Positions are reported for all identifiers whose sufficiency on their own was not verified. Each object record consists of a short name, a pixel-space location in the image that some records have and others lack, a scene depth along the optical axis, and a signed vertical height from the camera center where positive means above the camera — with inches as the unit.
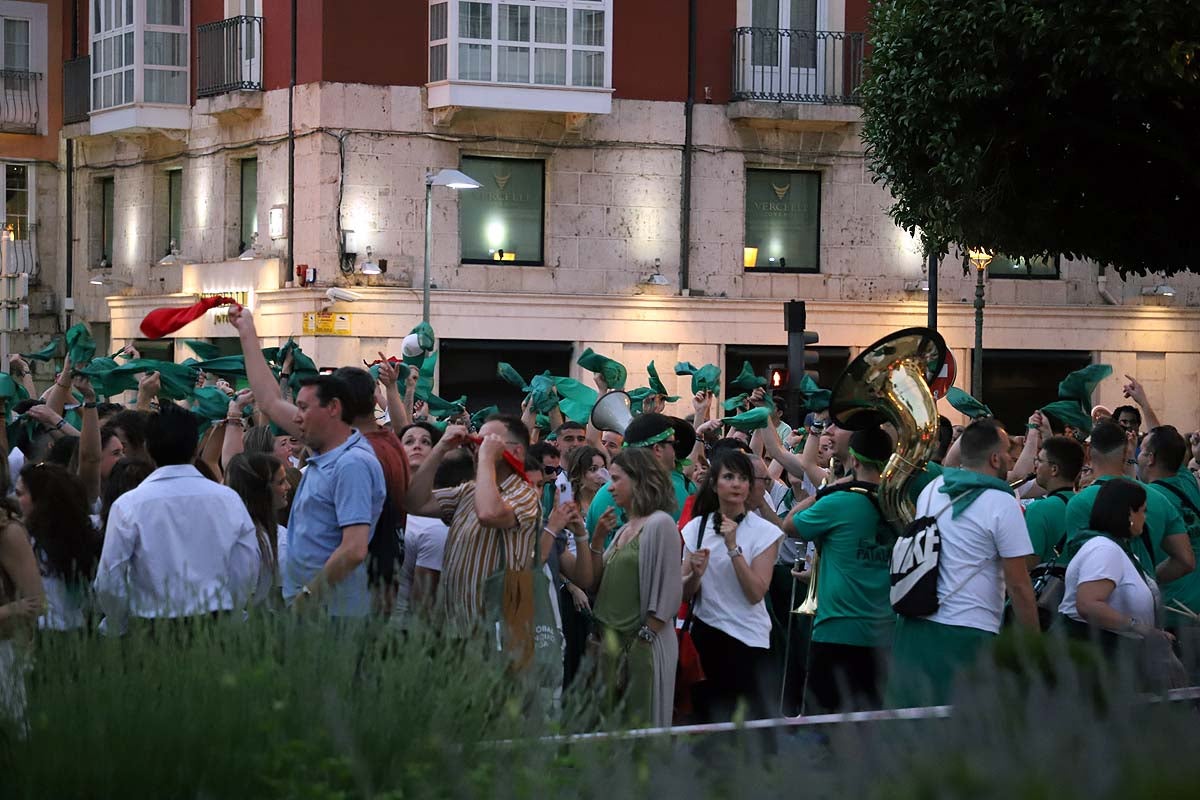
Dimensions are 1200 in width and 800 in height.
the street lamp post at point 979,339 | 1468.9 -67.0
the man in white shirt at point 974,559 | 459.4 -52.5
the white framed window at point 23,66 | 2075.2 +89.9
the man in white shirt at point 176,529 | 415.9 -45.4
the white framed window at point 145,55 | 1898.1 +90.4
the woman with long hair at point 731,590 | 517.0 -65.2
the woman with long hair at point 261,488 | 475.8 -44.9
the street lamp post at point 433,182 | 1450.2 +9.2
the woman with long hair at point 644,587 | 481.6 -60.5
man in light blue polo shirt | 421.9 -41.8
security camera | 1667.9 -51.4
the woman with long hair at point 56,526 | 429.5 -46.3
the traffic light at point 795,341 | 1251.2 -54.6
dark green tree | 909.5 +24.4
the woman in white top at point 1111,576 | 491.5 -58.9
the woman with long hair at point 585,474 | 598.0 -52.6
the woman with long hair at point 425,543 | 486.3 -55.5
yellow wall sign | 1697.1 -67.9
